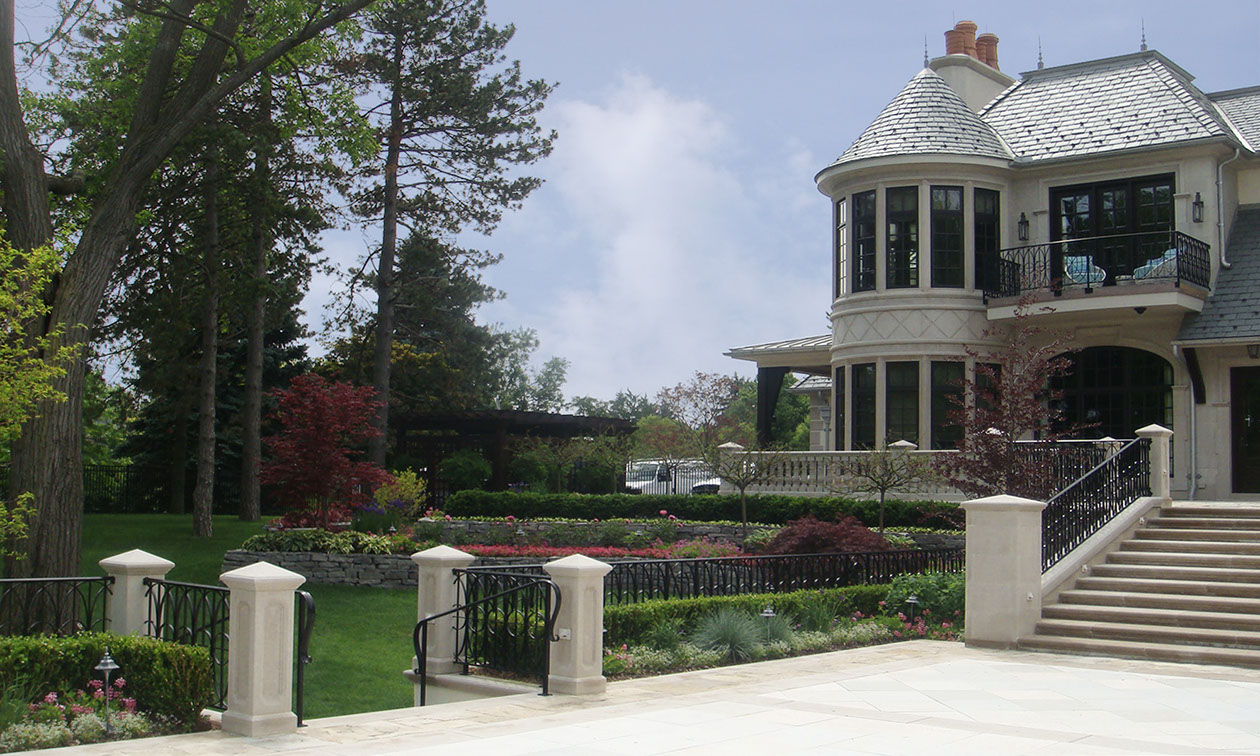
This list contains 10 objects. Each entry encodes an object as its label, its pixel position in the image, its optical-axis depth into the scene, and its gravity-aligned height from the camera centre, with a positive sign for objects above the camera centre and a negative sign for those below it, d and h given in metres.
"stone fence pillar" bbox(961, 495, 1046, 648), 12.98 -1.31
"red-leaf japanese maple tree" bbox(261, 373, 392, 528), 22.39 -0.19
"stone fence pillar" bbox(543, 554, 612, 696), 9.77 -1.54
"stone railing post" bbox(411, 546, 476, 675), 11.17 -1.49
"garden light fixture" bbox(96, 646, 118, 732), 8.21 -1.60
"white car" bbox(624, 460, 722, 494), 28.16 -0.75
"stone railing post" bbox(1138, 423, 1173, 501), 16.61 -0.08
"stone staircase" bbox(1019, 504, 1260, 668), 12.50 -1.66
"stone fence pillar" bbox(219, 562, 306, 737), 8.15 -1.48
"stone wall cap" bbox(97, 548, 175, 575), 10.24 -1.09
